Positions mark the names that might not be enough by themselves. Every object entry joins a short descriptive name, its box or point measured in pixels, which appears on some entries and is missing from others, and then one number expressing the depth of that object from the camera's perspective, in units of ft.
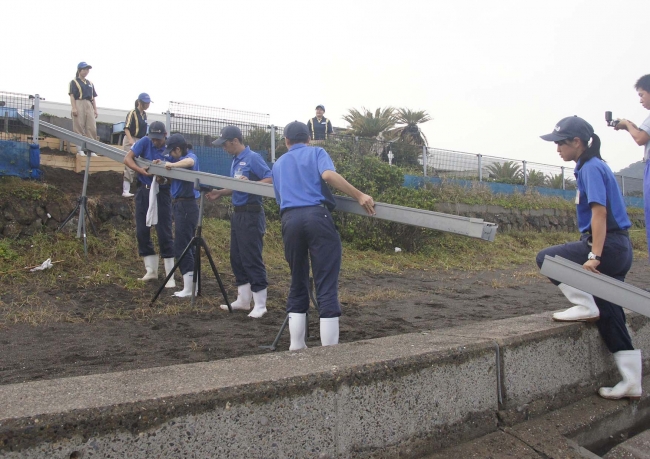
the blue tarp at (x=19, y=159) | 26.68
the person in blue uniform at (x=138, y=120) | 27.12
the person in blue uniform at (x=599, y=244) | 10.39
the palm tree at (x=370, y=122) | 71.92
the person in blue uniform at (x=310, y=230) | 11.53
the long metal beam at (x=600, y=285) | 9.37
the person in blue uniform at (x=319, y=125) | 40.68
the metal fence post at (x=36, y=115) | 28.35
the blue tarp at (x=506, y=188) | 44.86
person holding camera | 13.98
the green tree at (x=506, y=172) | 53.21
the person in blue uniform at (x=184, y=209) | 19.61
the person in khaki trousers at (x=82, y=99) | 29.99
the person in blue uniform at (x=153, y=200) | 20.35
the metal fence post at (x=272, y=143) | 36.68
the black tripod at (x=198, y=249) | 17.08
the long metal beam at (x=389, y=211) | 9.94
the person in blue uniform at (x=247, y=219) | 17.08
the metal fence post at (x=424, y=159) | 46.75
